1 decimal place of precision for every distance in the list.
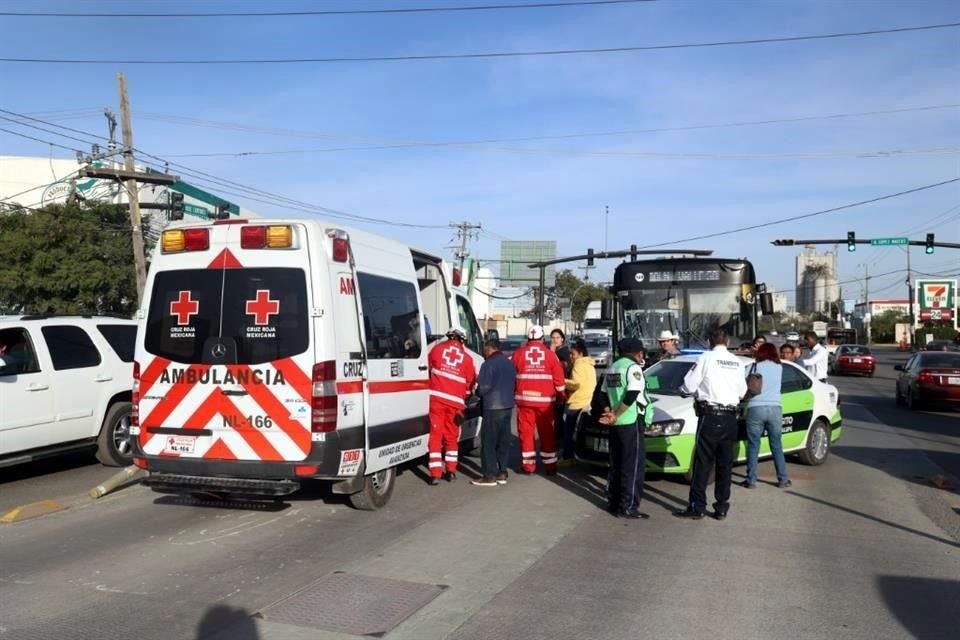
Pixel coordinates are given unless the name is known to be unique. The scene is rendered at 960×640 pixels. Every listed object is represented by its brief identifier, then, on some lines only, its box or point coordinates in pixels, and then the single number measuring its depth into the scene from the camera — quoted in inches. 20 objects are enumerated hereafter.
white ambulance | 274.7
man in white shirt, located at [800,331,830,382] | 537.0
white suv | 379.2
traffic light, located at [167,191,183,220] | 830.5
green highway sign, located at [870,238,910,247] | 1390.3
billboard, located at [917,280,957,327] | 3065.9
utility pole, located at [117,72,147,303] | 882.1
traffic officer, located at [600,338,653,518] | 316.5
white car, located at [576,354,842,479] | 368.5
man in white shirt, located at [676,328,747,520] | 312.5
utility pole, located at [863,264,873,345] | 3964.1
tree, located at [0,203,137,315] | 978.8
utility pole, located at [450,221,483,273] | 2529.5
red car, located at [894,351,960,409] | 811.4
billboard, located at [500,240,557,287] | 3189.0
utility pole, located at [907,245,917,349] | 2953.2
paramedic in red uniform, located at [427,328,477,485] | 360.2
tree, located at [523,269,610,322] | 3553.2
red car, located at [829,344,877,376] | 1499.8
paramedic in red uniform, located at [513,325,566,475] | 404.2
